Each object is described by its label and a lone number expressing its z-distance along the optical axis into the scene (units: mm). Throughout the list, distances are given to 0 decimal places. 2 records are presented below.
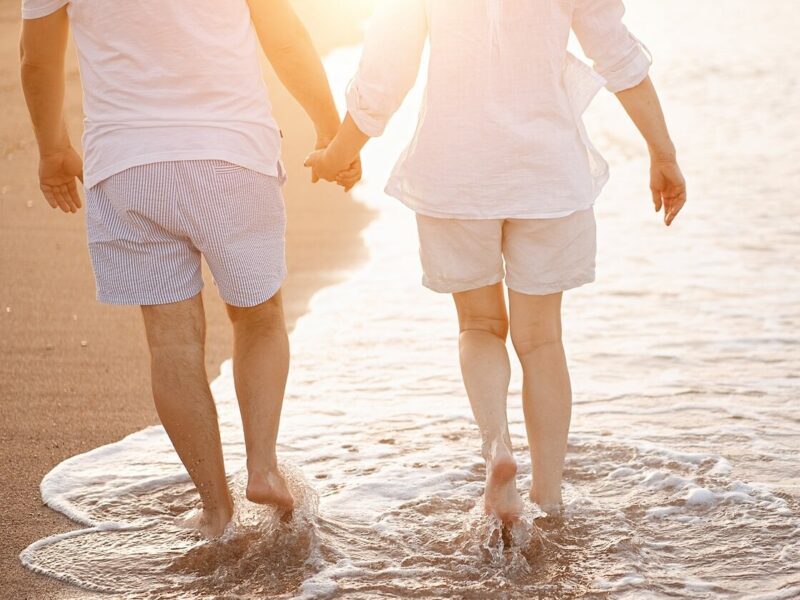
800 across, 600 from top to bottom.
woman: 3260
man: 3148
